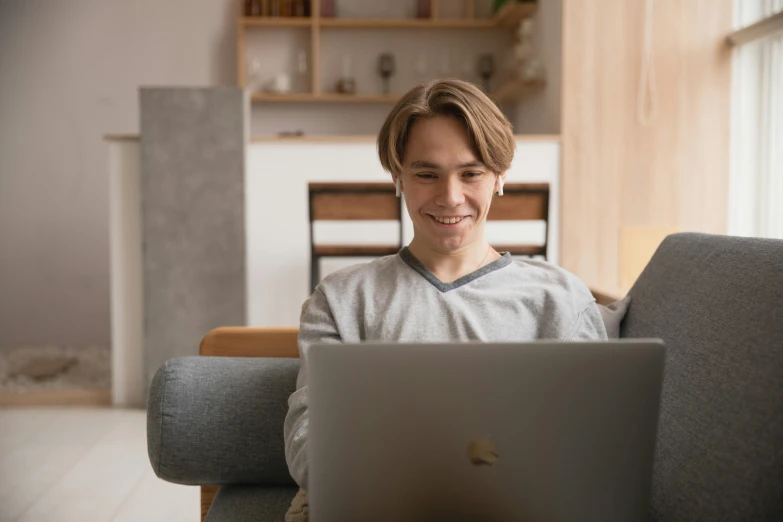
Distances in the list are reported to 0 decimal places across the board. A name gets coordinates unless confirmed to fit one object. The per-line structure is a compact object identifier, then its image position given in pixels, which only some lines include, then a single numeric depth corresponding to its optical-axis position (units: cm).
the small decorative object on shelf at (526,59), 423
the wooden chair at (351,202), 321
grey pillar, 346
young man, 128
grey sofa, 101
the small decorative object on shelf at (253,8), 528
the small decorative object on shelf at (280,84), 525
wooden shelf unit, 524
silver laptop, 83
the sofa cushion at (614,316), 150
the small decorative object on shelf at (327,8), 531
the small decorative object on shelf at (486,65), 527
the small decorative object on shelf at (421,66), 549
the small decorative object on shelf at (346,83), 534
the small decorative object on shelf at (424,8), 538
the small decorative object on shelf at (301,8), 528
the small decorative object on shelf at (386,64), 530
